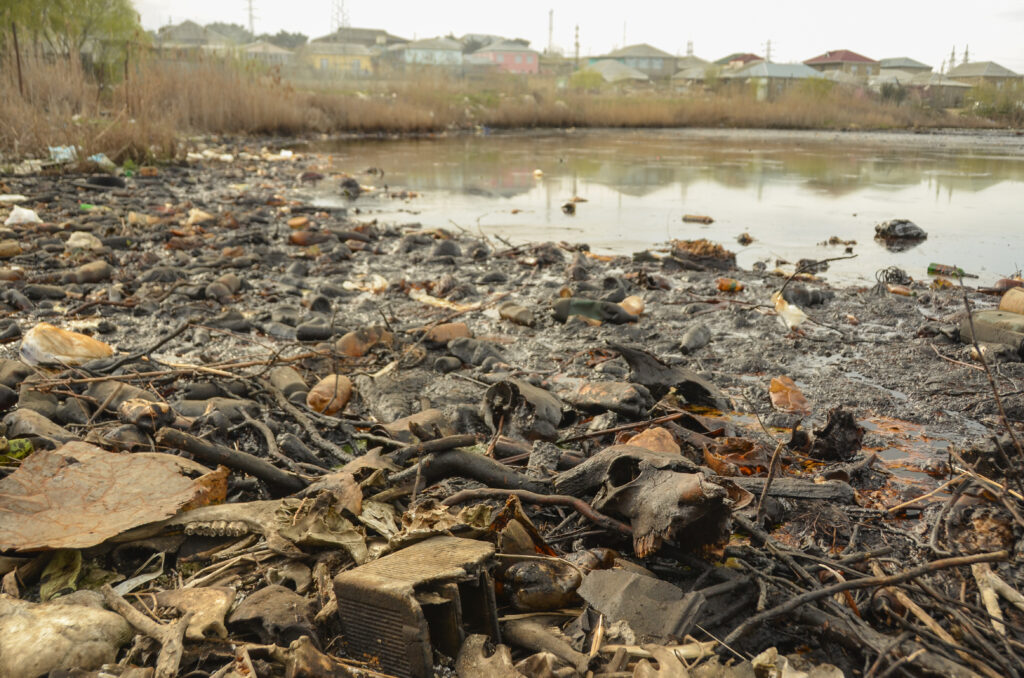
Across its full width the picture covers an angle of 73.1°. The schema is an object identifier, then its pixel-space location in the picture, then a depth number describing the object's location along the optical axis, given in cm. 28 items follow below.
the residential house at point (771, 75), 3842
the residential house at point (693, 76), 4956
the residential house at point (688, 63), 6938
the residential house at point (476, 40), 8244
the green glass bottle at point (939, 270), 492
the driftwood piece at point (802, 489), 188
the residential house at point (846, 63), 5928
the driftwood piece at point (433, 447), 193
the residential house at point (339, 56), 5452
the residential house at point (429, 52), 6304
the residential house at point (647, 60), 6856
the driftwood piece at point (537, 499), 169
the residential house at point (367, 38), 7204
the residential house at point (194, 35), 5656
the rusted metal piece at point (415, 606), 122
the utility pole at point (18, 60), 989
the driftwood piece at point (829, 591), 127
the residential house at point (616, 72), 5334
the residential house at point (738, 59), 6247
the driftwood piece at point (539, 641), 125
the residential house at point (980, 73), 4786
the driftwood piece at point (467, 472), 186
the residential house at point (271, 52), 5234
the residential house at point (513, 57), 6862
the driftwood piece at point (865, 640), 125
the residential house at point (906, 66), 6147
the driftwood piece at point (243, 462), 187
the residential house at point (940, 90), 3256
